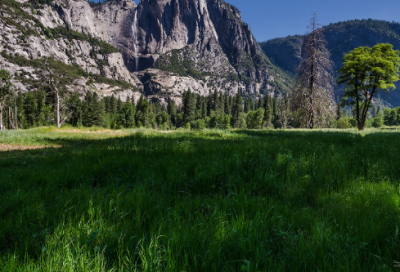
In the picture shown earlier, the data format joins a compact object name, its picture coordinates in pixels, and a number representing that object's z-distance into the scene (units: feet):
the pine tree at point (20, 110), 227.20
